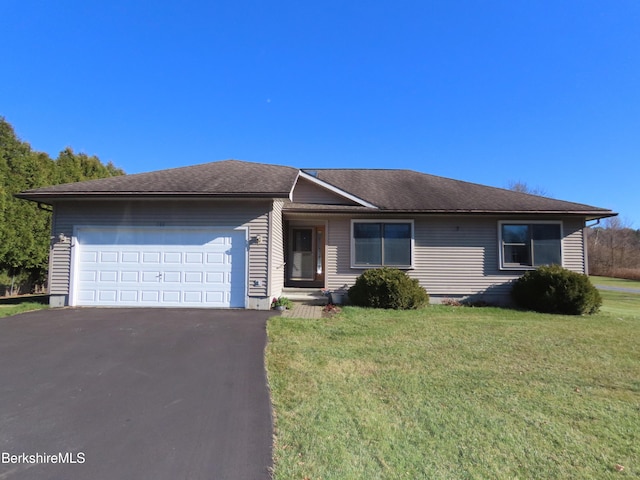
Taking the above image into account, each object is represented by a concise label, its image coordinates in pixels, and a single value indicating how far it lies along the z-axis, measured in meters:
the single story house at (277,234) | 8.91
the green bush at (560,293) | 9.33
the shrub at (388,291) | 9.35
